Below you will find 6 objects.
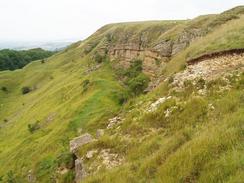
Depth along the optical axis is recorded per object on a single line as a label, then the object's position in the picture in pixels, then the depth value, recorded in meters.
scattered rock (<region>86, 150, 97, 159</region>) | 7.54
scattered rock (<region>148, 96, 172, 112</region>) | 8.19
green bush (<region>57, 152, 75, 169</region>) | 8.79
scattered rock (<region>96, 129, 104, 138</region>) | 8.86
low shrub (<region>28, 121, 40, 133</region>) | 20.92
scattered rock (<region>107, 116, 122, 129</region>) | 9.01
